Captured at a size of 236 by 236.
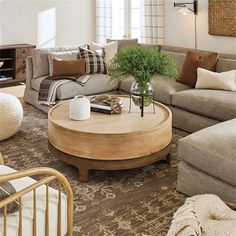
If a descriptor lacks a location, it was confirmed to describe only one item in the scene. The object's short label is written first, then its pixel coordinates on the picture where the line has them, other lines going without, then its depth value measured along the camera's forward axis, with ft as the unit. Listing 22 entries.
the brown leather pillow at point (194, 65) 14.67
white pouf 12.46
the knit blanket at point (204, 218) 6.63
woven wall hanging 16.40
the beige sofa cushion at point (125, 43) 18.17
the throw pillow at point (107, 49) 17.40
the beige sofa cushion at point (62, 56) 16.16
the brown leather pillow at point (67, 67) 15.87
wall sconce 17.49
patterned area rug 8.05
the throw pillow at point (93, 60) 16.63
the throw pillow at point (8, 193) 5.55
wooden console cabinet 20.79
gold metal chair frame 5.24
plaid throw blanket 15.14
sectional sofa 8.32
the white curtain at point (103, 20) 23.22
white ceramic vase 10.56
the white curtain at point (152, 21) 19.76
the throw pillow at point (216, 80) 13.58
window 21.75
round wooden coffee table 9.66
